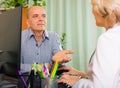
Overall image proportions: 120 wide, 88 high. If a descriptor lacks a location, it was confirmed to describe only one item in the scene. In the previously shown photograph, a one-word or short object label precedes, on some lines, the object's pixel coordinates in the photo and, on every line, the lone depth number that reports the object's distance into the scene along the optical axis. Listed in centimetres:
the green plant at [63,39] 304
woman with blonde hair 73
